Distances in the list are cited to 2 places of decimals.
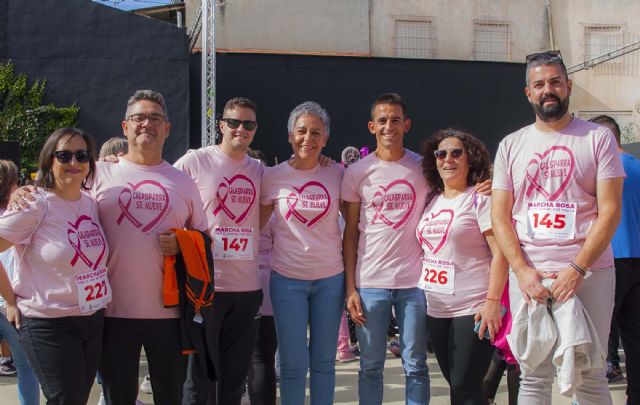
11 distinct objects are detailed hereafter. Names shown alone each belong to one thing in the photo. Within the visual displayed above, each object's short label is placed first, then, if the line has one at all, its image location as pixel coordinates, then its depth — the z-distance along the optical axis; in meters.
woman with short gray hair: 3.37
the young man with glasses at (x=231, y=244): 3.38
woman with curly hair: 3.04
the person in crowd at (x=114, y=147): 4.13
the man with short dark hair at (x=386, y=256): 3.29
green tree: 11.88
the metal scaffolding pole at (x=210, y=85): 11.24
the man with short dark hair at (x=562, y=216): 2.73
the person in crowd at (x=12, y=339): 3.50
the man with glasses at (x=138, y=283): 2.91
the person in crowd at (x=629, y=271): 3.91
